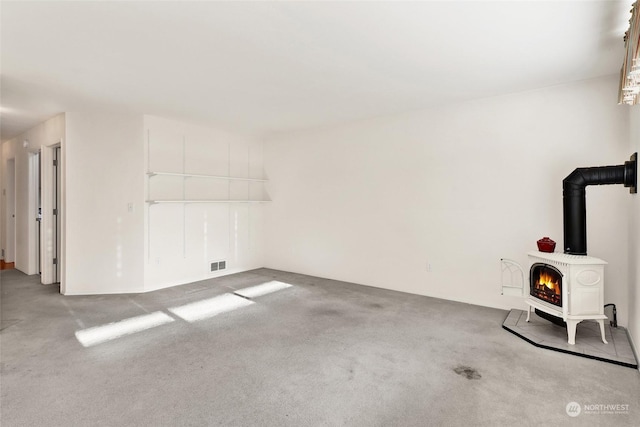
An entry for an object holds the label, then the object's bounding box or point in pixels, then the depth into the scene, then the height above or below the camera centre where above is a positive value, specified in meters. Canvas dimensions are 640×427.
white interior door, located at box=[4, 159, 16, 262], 6.60 +0.19
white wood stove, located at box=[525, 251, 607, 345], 2.85 -0.67
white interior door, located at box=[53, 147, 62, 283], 5.11 +0.22
